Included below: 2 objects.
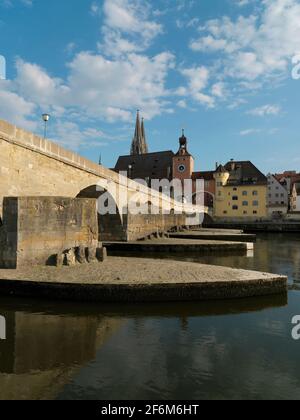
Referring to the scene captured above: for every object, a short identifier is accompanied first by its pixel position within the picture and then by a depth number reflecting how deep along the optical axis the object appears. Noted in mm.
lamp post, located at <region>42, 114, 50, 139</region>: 14242
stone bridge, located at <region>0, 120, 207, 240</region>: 12047
